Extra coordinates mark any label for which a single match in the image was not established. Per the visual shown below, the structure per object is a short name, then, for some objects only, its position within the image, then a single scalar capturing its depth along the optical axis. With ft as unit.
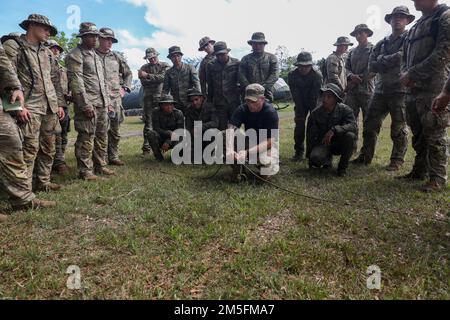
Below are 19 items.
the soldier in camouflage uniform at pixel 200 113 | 22.57
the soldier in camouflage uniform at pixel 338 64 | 23.43
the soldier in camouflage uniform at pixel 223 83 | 22.61
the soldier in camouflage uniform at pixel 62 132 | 19.36
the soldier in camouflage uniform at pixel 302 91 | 21.11
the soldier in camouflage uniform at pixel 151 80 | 26.73
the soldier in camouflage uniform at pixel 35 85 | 13.74
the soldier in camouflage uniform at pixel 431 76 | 13.88
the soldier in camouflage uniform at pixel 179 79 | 24.50
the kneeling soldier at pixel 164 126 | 23.06
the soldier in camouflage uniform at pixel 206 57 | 24.57
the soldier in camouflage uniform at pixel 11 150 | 11.92
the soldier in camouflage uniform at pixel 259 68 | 21.48
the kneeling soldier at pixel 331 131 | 17.68
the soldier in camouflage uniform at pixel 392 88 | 18.11
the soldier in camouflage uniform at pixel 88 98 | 16.97
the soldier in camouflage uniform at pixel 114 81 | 20.18
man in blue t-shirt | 16.94
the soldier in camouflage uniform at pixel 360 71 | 21.39
